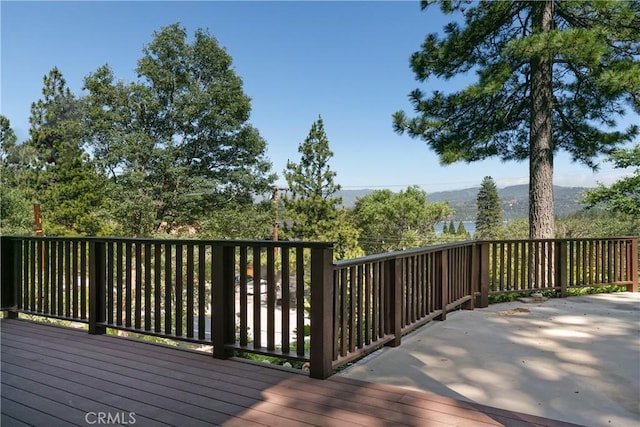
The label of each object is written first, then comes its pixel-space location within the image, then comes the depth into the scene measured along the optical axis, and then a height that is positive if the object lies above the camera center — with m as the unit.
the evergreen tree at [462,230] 34.44 -2.16
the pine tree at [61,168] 17.84 +2.11
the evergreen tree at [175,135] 19.73 +4.04
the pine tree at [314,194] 22.80 +0.93
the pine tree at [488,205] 42.84 +0.45
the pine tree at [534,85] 5.85 +2.07
